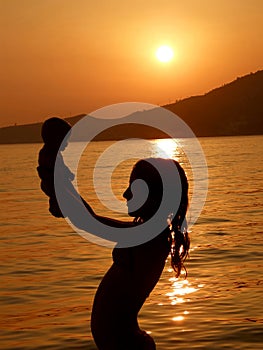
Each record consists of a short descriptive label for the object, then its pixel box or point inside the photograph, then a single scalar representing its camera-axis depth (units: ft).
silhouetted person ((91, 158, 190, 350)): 17.26
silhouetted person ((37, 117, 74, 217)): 17.03
